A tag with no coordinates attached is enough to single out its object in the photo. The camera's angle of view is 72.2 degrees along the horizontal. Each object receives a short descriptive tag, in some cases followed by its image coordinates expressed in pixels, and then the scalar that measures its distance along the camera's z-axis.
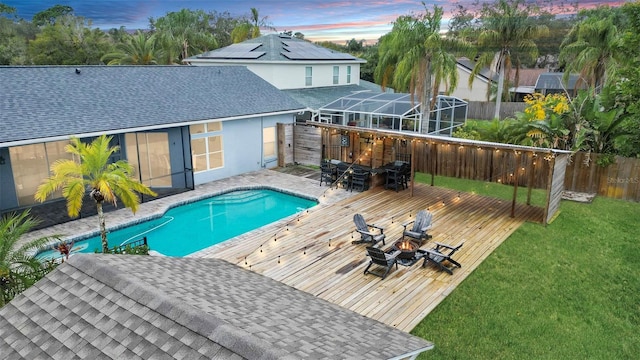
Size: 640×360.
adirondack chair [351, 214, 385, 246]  12.23
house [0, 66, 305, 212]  14.71
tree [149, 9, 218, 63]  41.47
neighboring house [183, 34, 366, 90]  27.75
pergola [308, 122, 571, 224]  14.05
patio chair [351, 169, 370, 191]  17.75
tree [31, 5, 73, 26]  84.36
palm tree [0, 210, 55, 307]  7.90
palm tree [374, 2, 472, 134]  22.24
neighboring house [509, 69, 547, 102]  47.98
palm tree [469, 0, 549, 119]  26.22
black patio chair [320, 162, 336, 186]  18.67
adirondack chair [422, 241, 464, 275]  10.92
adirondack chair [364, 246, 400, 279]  10.49
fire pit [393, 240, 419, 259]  11.24
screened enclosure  24.31
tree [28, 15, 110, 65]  44.06
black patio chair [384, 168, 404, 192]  17.46
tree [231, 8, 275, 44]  46.47
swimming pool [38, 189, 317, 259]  13.56
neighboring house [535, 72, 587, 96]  45.81
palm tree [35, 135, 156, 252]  10.59
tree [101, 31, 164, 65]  37.16
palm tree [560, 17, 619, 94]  24.75
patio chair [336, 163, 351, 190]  18.03
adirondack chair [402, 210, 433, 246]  12.52
